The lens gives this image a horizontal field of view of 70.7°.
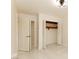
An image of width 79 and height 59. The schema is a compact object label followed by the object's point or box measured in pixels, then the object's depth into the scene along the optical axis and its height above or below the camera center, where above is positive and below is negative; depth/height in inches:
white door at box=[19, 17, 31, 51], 133.7 -9.9
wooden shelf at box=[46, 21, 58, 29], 184.2 +17.6
